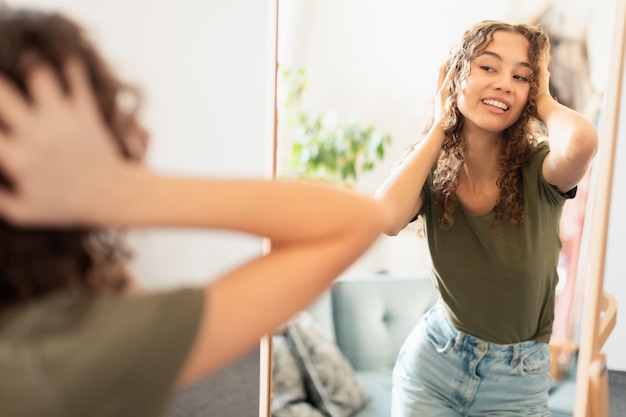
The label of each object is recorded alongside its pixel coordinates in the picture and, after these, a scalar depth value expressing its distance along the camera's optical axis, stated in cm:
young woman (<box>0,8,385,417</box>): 51
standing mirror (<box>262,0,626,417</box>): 130
